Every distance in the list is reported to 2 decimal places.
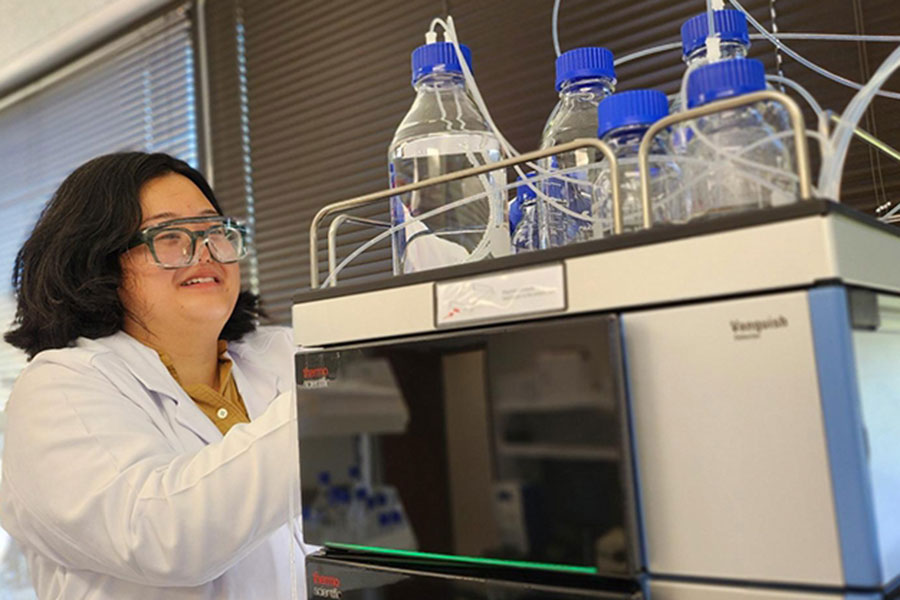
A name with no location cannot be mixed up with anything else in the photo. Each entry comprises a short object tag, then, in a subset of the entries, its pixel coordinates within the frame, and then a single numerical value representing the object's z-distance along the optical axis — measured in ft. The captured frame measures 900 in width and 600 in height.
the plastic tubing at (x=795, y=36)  2.57
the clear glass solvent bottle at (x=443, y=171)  2.44
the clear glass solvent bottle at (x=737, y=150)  1.71
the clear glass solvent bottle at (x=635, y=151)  2.02
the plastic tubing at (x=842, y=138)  1.67
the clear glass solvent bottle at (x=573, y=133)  2.50
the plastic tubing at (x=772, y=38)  2.55
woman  2.71
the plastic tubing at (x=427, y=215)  2.28
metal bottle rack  1.52
